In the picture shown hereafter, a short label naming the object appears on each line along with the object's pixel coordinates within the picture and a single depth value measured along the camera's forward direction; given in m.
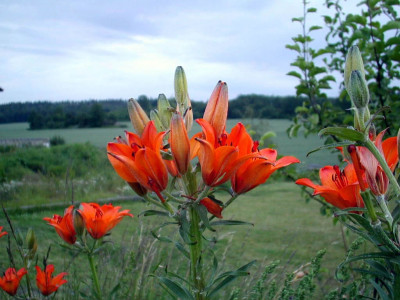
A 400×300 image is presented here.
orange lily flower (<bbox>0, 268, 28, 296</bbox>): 1.30
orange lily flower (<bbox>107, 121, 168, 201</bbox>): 0.64
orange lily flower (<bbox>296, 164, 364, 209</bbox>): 0.70
